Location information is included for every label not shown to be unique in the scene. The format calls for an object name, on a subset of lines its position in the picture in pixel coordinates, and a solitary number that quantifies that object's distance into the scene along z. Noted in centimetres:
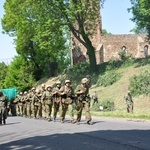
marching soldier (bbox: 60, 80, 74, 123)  1900
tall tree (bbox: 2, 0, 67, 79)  4272
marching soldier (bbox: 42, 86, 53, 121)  2261
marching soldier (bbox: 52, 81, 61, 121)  2014
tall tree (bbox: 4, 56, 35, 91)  6184
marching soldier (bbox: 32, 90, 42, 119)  2571
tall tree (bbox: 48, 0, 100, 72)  4209
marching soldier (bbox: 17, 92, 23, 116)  3209
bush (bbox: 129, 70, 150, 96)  3590
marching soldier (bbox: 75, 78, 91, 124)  1741
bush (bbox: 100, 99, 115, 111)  3376
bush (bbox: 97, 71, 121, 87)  4203
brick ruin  6412
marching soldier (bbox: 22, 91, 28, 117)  2979
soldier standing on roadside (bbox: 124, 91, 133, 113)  3202
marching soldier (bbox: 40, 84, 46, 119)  2398
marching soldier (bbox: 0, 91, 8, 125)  2081
